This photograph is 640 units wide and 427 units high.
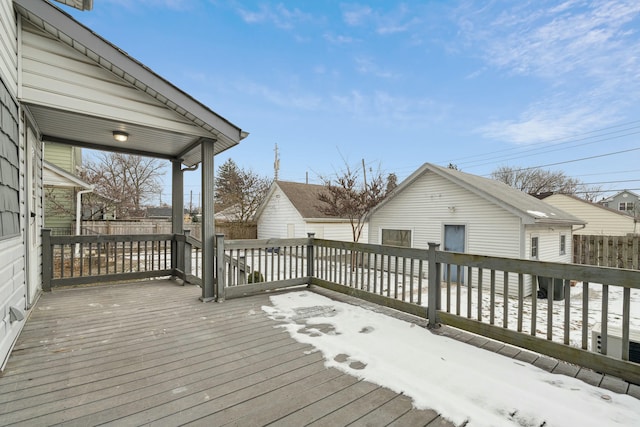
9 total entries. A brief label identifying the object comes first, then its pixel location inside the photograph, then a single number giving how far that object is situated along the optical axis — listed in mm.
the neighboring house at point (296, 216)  15492
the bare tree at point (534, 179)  27094
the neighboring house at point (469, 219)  9062
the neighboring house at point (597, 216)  16375
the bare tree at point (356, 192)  12133
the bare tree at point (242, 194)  19219
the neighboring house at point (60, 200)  12367
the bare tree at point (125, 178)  20469
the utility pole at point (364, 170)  12602
